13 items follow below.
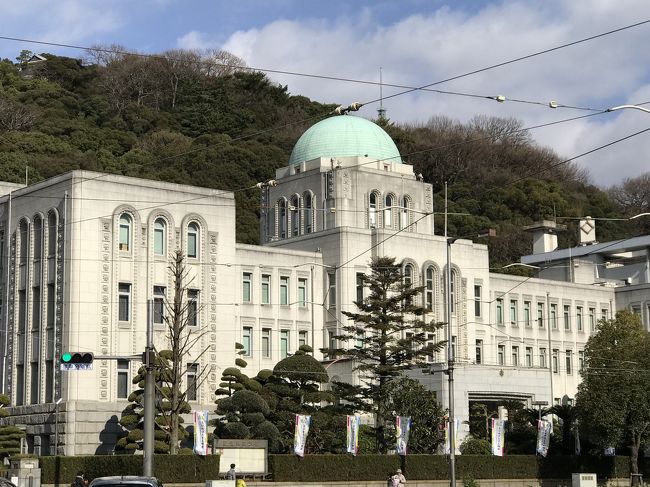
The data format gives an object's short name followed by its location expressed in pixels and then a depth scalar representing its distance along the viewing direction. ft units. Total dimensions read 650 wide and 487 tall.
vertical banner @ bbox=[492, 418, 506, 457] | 183.83
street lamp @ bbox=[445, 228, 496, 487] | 147.51
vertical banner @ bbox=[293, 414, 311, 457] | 162.30
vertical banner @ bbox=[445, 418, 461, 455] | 178.89
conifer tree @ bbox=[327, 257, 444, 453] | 183.11
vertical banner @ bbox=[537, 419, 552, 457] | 188.55
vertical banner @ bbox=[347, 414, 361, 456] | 169.78
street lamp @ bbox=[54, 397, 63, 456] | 179.63
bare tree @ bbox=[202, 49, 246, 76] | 460.14
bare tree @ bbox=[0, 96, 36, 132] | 370.53
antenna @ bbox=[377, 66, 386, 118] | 376.89
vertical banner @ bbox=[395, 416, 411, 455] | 173.78
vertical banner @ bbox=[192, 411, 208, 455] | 154.81
